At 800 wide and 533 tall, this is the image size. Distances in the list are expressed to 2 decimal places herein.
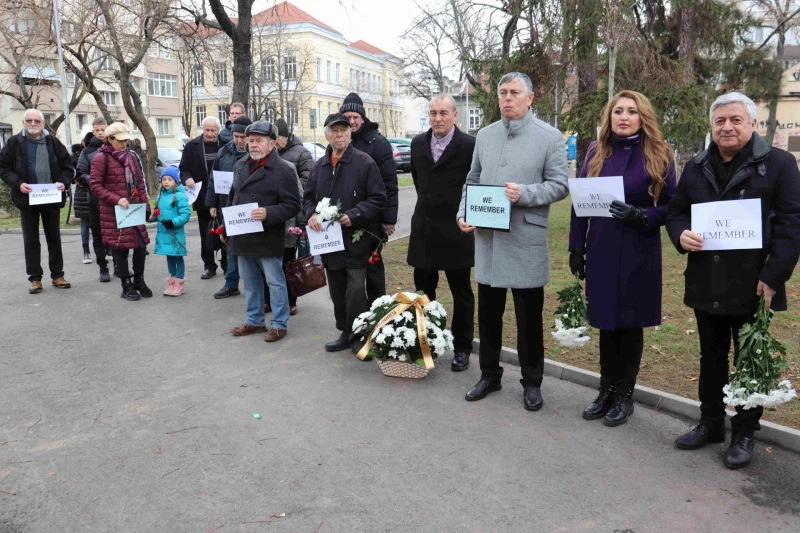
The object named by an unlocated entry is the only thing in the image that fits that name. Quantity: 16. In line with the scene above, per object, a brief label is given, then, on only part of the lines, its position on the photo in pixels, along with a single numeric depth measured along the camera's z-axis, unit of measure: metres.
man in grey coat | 4.48
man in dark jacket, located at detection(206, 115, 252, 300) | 7.69
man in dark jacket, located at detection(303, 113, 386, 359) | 5.79
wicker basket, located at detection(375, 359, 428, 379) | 5.35
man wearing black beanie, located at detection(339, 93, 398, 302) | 6.17
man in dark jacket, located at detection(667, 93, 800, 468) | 3.56
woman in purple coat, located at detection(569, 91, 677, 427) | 4.09
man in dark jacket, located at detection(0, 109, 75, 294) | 8.29
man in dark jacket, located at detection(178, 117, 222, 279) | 8.90
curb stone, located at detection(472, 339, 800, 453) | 4.07
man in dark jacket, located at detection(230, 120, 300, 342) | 6.26
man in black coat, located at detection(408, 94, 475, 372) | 5.34
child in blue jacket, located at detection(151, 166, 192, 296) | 8.12
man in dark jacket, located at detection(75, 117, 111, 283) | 9.31
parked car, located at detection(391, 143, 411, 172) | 31.79
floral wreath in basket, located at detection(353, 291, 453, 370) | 5.30
